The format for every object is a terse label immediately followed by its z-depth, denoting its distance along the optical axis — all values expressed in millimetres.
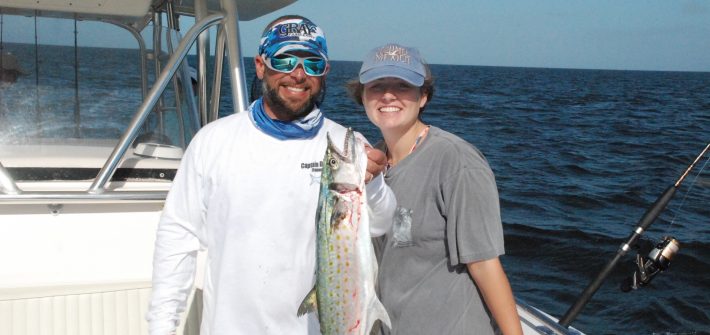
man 2525
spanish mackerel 2166
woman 2473
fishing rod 4238
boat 3279
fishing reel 4418
